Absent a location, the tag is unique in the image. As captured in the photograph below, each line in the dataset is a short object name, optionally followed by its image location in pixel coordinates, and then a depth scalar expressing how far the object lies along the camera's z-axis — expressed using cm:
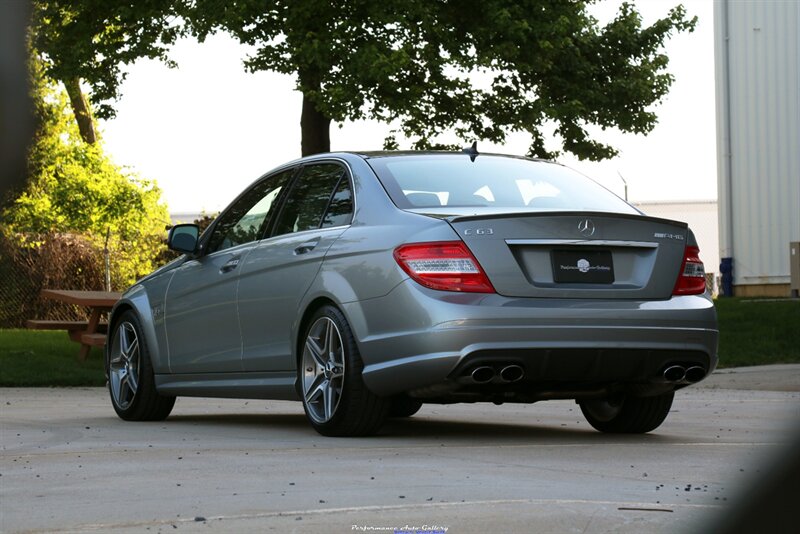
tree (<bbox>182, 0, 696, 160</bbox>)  2078
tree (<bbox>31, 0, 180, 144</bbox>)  2206
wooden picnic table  1692
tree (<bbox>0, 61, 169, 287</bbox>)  3159
